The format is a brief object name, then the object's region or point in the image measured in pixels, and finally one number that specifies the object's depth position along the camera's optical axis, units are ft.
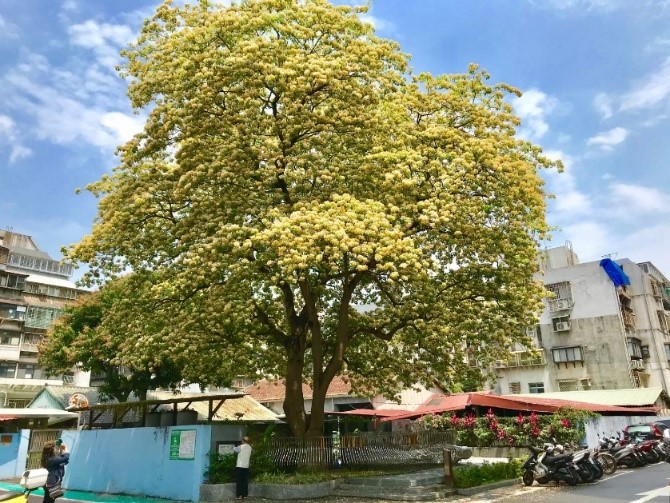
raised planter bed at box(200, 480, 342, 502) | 49.83
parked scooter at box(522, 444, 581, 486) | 54.80
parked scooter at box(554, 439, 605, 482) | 55.11
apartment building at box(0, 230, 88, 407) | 175.63
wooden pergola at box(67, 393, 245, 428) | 59.77
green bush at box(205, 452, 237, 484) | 52.31
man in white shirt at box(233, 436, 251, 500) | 50.21
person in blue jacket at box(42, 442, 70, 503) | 45.98
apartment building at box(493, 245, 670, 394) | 146.61
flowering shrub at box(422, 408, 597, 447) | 86.07
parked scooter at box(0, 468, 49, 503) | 30.06
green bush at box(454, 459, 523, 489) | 53.57
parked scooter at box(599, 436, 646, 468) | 69.82
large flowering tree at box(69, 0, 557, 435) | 52.54
